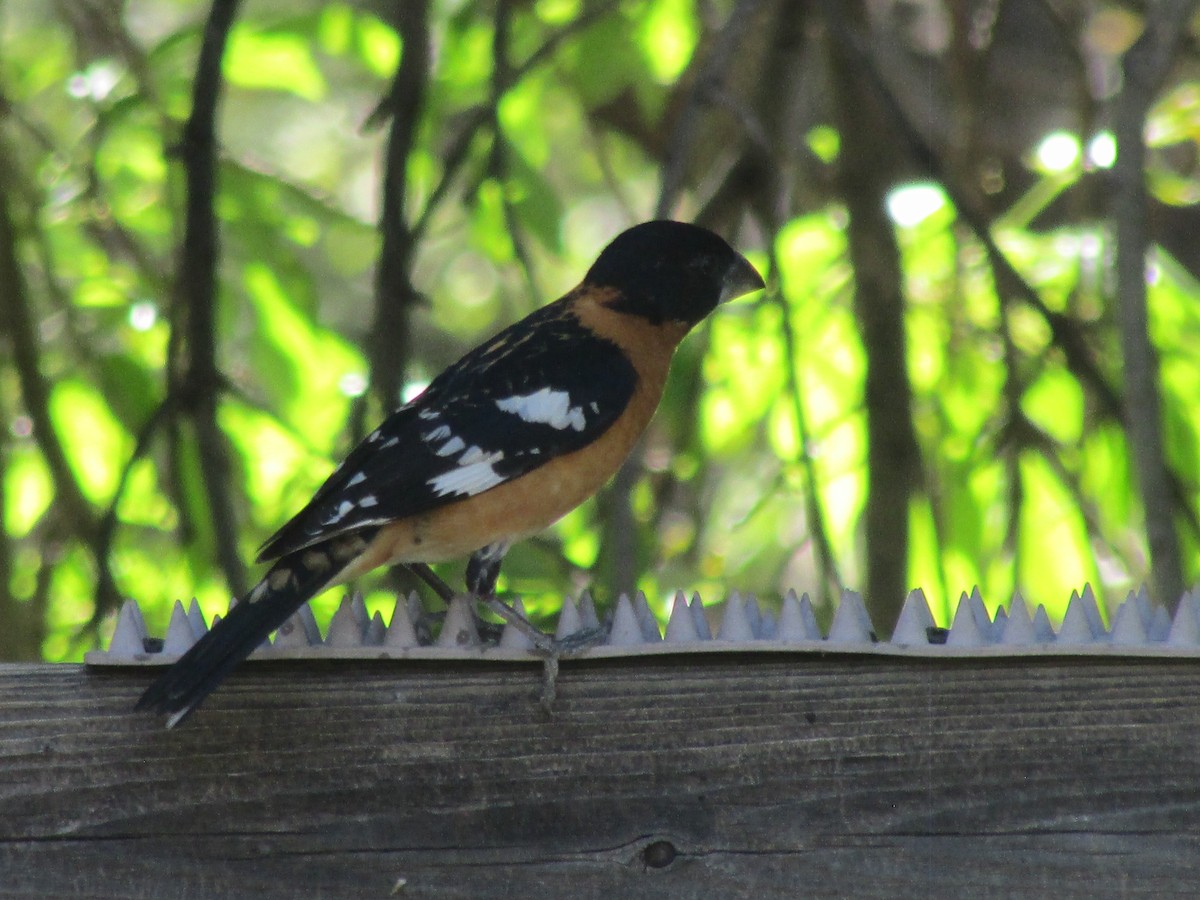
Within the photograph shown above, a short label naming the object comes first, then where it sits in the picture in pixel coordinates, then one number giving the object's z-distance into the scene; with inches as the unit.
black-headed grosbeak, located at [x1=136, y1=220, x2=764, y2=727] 179.5
